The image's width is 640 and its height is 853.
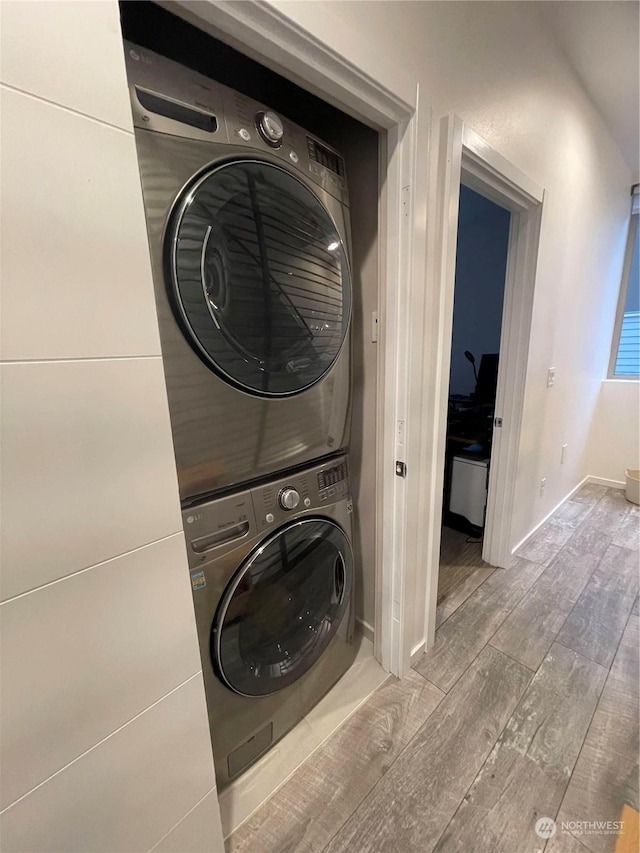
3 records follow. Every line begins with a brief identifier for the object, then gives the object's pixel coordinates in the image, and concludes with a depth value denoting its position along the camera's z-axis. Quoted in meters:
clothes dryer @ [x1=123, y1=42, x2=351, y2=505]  0.66
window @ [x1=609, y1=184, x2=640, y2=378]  2.99
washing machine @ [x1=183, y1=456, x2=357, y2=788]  0.83
